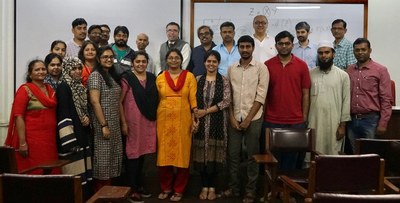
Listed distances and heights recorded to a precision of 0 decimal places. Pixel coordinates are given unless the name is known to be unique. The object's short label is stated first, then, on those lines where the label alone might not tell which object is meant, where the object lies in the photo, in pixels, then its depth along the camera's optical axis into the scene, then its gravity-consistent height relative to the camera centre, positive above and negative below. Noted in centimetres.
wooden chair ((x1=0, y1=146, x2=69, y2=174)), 269 -42
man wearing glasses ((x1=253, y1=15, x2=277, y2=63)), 467 +57
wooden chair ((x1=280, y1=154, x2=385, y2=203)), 236 -44
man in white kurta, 397 -10
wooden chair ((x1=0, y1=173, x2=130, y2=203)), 190 -42
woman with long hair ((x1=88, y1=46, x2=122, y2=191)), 358 -17
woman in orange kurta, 391 -18
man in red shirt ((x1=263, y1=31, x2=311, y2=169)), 395 +2
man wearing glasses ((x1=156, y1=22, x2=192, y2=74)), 464 +55
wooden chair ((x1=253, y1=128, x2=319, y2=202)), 359 -39
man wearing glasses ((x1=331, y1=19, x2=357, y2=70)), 456 +51
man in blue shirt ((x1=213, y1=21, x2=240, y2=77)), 443 +47
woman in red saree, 321 -21
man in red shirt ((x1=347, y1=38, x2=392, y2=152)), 400 -1
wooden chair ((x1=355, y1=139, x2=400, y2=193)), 294 -39
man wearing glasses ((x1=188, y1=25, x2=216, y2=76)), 447 +47
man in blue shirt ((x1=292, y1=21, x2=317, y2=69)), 459 +51
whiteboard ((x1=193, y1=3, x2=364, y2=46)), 533 +100
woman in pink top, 384 -14
